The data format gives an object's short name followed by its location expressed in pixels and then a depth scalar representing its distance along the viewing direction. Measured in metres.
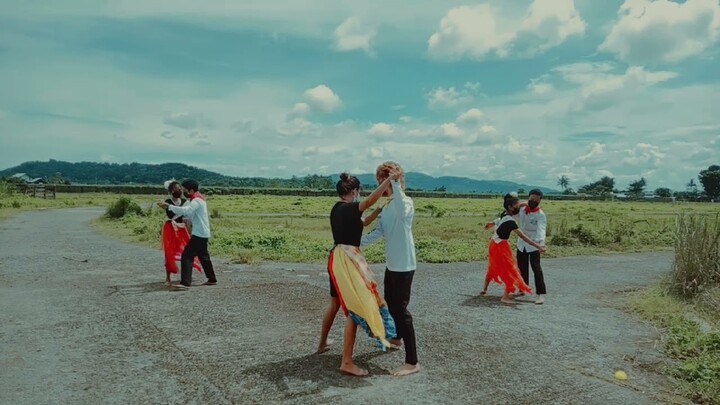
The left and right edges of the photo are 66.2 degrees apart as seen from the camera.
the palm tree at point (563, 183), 190.62
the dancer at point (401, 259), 4.91
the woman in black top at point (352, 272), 4.74
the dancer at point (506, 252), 7.99
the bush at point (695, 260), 8.74
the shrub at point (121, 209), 26.53
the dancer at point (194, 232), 8.64
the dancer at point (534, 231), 8.48
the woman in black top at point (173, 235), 9.01
